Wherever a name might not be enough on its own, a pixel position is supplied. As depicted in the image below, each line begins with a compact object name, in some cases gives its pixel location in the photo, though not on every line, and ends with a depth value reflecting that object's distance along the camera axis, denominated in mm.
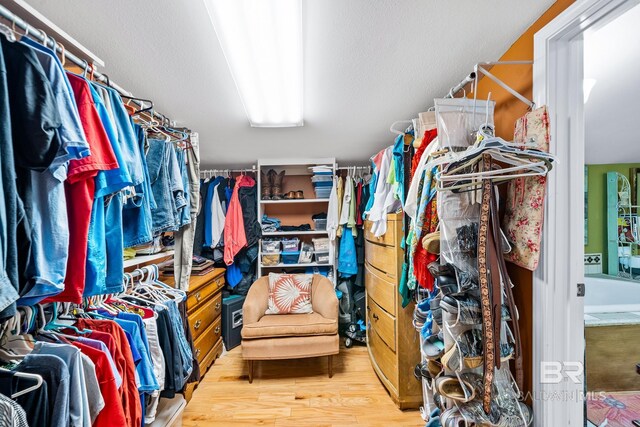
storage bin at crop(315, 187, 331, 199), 3057
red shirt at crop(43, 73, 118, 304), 779
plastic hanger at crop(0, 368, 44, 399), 718
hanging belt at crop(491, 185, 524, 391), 1007
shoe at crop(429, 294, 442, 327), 1185
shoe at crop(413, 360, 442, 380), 1229
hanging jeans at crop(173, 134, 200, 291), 1772
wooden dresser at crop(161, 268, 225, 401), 2129
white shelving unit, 3131
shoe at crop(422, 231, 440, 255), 1202
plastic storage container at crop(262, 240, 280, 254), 3014
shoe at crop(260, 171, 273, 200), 3070
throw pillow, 2576
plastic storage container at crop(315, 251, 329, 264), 3031
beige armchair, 2234
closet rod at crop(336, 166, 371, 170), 3096
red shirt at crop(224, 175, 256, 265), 2838
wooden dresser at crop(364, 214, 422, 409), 1889
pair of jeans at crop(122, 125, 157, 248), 1150
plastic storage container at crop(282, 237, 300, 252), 3045
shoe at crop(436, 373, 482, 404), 1006
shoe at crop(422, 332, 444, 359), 1185
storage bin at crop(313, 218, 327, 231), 3145
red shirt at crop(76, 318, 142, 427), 1055
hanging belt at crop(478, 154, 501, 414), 942
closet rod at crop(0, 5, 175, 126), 729
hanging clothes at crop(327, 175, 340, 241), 2930
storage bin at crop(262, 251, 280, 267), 3000
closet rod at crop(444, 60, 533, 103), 1035
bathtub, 2561
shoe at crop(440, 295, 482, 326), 997
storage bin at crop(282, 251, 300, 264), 3037
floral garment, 1010
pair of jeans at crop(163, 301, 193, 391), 1457
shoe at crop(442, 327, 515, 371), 994
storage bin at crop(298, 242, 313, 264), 3041
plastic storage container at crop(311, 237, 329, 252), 3051
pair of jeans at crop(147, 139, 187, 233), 1398
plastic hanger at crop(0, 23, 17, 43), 662
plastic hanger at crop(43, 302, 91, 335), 1041
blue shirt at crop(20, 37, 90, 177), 675
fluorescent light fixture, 996
